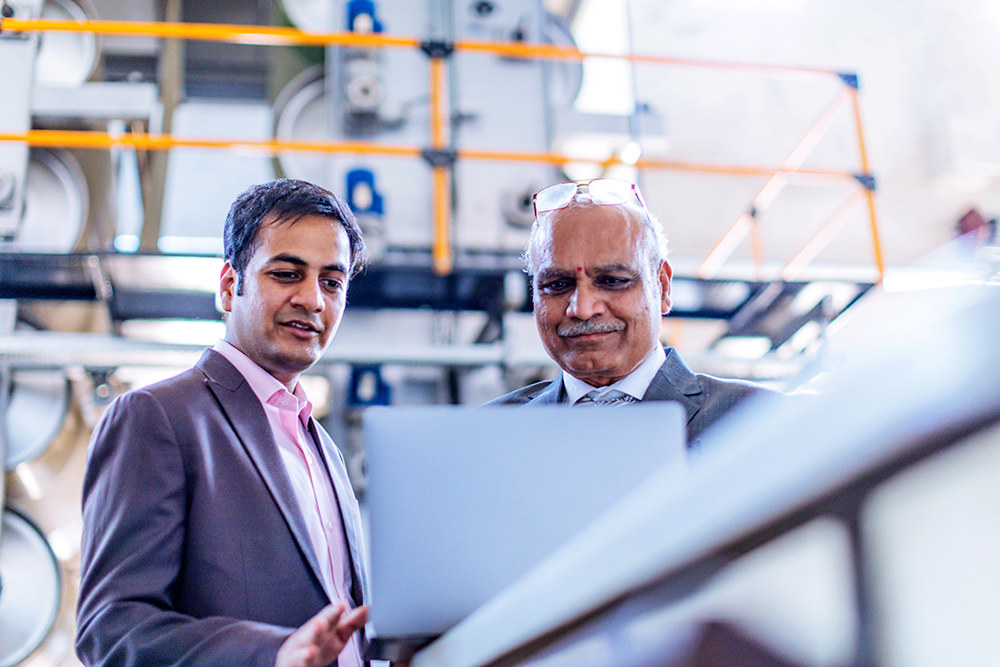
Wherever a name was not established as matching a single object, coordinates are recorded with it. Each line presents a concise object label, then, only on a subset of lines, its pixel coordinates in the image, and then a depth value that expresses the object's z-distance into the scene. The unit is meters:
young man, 1.17
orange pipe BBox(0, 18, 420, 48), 3.68
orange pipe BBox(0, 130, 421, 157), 3.40
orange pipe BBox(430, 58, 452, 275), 3.54
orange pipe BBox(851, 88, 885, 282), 3.83
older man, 1.75
